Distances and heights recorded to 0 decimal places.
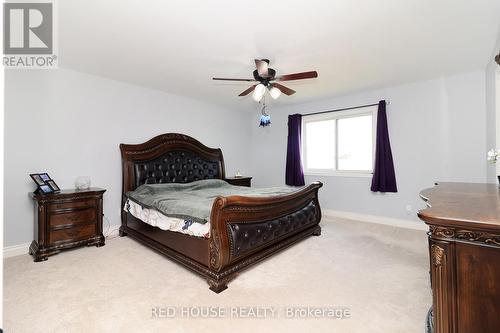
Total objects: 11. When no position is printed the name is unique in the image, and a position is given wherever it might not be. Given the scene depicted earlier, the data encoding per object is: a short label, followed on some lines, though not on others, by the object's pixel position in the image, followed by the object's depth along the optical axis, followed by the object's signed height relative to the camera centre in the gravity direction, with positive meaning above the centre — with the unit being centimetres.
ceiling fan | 265 +101
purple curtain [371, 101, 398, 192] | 421 +9
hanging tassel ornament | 359 +70
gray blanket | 248 -39
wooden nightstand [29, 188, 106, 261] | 282 -67
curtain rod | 444 +114
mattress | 234 -62
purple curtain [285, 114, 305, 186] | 529 +35
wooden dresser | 97 -44
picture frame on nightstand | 289 -18
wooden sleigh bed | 220 -62
